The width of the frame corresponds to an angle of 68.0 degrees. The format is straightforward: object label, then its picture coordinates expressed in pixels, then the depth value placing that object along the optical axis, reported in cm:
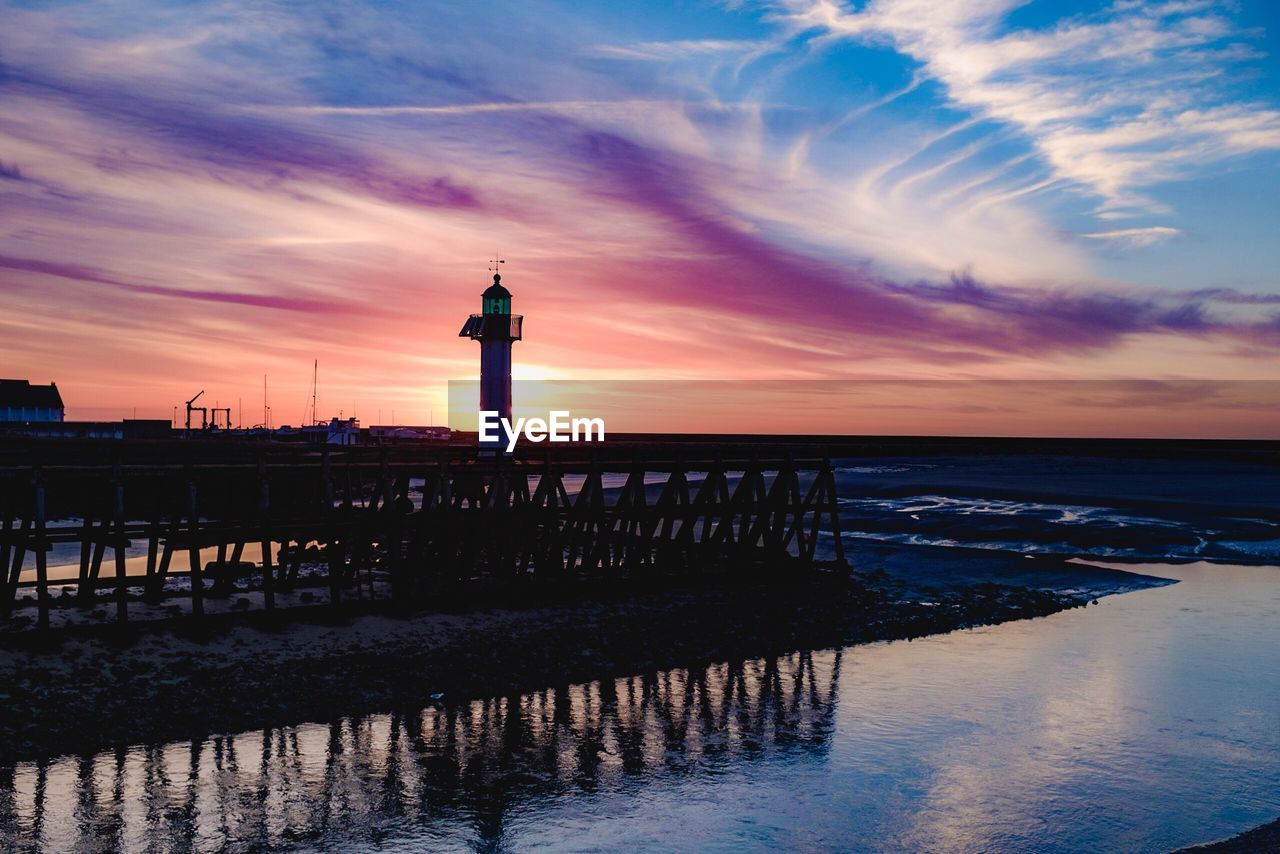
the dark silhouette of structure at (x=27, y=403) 9369
